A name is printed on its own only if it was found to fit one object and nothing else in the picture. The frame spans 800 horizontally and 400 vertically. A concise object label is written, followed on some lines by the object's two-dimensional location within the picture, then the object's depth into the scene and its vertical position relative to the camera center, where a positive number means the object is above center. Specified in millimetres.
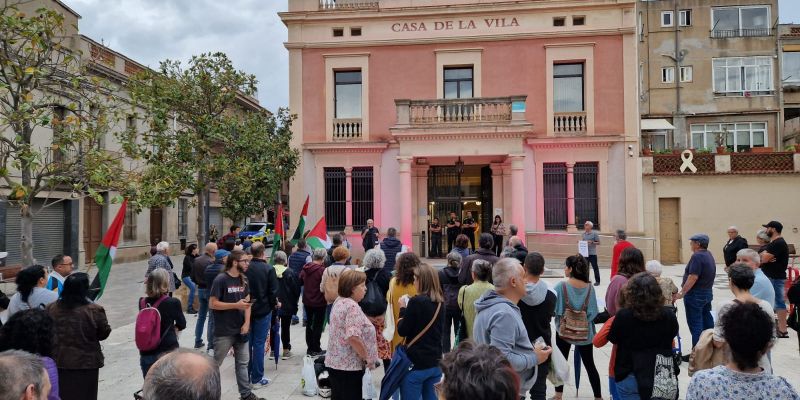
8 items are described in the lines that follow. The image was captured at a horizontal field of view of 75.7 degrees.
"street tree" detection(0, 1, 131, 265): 7422 +1333
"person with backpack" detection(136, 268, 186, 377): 4898 -1065
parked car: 29841 -1276
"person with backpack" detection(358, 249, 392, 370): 5816 -1151
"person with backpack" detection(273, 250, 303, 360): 7639 -1301
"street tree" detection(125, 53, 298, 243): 14922 +2311
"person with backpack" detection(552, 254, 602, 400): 5422 -1105
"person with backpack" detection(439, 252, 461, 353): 6617 -1073
